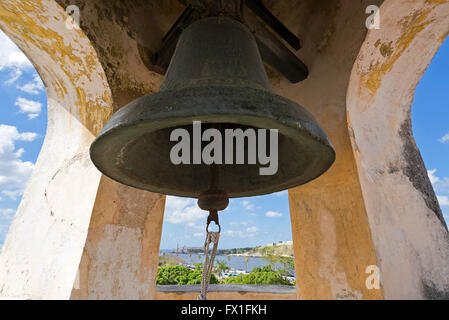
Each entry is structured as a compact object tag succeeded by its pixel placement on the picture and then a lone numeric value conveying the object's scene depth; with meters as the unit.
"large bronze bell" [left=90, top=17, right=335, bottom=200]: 0.62
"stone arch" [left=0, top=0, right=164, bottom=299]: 1.21
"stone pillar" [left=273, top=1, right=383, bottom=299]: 1.20
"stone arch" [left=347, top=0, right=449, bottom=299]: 1.16
